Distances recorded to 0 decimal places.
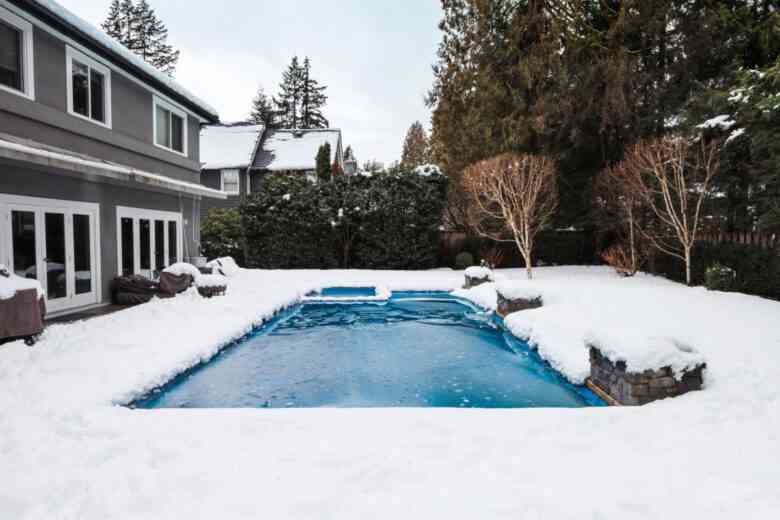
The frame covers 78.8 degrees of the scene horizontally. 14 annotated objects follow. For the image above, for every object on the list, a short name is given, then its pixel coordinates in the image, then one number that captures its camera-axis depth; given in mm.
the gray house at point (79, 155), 8312
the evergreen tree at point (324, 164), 21688
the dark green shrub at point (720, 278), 10602
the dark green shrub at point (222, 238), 21516
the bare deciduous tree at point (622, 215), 14648
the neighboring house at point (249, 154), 27000
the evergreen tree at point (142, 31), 38062
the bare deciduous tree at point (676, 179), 12359
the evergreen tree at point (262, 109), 45156
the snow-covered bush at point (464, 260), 18969
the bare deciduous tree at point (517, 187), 15086
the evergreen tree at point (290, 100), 43969
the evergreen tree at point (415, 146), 47538
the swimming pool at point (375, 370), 5848
